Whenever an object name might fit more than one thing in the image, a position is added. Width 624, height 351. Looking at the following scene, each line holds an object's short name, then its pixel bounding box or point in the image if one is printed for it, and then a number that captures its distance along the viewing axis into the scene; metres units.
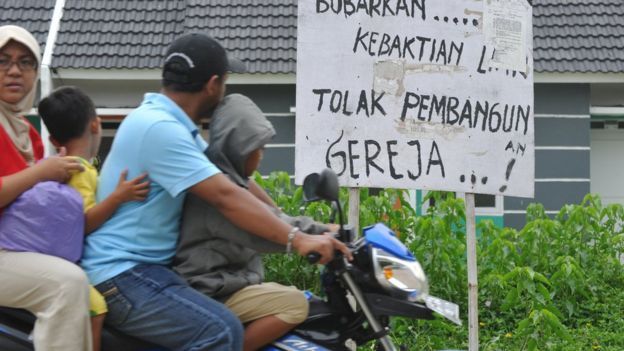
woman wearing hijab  5.84
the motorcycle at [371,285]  5.87
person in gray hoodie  6.02
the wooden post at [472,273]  10.24
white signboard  9.66
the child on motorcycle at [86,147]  5.96
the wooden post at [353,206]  9.91
